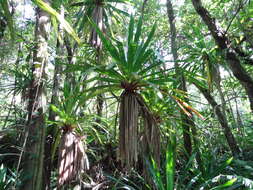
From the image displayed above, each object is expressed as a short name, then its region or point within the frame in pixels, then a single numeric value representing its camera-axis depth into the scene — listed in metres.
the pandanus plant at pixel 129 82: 1.76
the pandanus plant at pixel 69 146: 2.23
